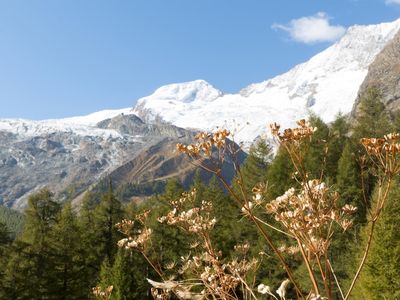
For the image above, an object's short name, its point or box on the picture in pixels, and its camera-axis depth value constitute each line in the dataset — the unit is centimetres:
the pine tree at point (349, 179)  3906
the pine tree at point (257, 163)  4998
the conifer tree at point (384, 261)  2217
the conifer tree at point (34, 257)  3425
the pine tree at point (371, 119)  5325
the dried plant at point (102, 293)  816
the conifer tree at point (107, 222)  4703
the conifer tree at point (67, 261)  3797
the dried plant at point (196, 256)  399
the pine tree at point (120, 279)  3145
